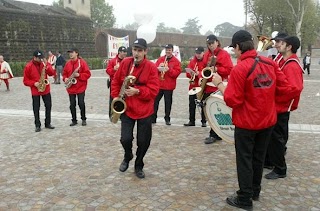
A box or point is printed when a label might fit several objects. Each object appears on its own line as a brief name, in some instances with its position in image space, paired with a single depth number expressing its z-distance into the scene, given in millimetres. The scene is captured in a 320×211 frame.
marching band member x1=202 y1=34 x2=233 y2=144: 6345
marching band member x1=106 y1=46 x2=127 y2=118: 7969
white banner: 28431
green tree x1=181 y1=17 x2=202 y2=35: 139250
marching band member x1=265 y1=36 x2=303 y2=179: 4457
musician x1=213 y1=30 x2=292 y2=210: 3543
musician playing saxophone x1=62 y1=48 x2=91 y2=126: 8092
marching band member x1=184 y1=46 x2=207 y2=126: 7238
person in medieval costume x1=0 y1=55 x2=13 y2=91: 15200
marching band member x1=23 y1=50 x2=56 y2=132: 7668
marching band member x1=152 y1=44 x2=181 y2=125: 7855
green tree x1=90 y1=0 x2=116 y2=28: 66688
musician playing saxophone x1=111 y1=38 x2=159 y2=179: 4695
